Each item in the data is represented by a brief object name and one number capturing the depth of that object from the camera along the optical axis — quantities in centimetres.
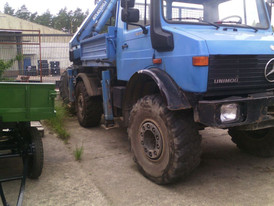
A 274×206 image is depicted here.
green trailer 353
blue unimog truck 330
